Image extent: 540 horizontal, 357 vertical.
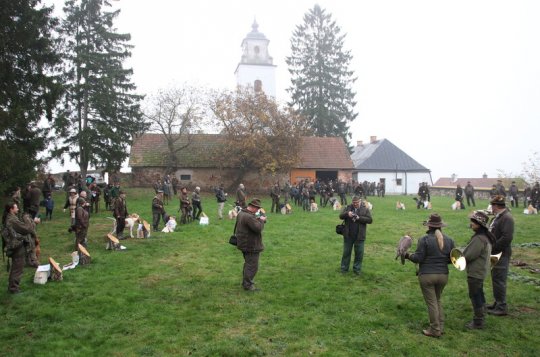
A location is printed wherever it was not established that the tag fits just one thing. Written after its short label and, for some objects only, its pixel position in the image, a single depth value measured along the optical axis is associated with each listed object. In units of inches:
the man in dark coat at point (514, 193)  932.5
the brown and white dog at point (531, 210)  804.6
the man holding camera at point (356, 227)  371.6
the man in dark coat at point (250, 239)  334.6
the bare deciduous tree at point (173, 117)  1230.3
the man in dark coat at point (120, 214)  536.6
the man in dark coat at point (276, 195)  846.5
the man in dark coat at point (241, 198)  686.7
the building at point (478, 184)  1246.3
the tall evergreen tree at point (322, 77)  1743.4
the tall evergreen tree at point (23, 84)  586.1
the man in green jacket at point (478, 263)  259.3
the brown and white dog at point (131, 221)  562.9
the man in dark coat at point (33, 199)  580.7
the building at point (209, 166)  1307.8
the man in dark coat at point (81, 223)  433.2
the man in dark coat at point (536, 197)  826.8
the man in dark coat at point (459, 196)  900.0
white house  1766.7
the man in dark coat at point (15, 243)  322.7
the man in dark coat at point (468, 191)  951.1
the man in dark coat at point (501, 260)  288.8
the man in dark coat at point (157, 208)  591.9
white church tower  1895.9
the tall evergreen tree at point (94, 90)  981.2
